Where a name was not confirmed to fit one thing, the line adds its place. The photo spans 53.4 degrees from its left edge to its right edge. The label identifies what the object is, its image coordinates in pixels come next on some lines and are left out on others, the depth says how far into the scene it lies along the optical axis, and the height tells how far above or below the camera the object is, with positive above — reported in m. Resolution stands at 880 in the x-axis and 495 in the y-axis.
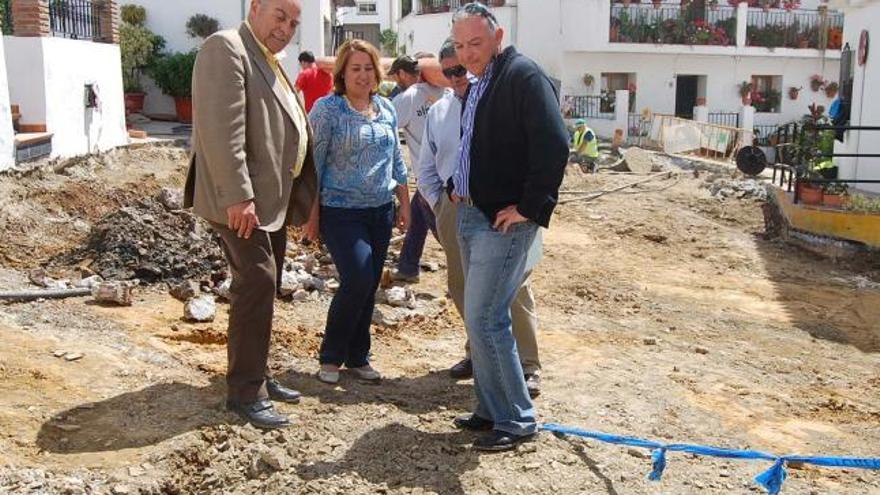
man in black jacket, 3.61 -0.35
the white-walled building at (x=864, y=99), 12.75 +0.08
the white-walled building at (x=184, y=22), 19.59 +1.76
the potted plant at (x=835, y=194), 10.84 -1.13
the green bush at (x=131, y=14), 19.52 +1.90
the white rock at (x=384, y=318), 6.41 -1.59
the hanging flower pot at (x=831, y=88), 30.47 +0.55
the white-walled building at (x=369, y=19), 54.06 +5.13
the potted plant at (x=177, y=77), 18.80 +0.50
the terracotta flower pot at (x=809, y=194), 10.99 -1.12
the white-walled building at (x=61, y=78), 10.44 +0.27
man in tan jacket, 3.72 -0.27
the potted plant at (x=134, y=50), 17.98 +1.03
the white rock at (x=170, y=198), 8.05 -0.90
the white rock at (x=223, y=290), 6.61 -1.43
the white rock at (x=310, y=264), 7.53 -1.39
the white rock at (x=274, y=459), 3.65 -1.49
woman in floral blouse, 4.58 -0.44
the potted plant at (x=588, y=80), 28.41 +0.73
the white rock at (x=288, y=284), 6.74 -1.41
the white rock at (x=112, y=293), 5.98 -1.30
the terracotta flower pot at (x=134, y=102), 18.78 -0.04
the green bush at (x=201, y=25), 19.52 +1.67
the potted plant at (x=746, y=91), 29.57 +0.42
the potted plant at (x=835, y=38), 29.80 +2.23
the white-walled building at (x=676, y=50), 28.20 +1.74
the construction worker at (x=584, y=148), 17.53 -0.90
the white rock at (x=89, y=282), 6.34 -1.33
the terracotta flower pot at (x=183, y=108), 19.03 -0.16
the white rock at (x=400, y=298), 6.90 -1.54
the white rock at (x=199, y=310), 5.93 -1.41
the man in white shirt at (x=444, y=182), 4.63 -0.44
